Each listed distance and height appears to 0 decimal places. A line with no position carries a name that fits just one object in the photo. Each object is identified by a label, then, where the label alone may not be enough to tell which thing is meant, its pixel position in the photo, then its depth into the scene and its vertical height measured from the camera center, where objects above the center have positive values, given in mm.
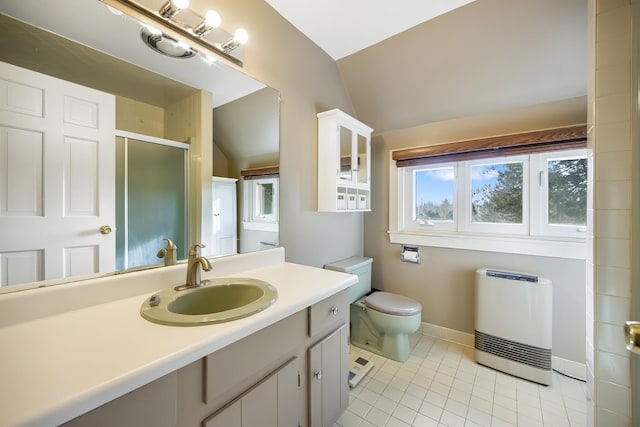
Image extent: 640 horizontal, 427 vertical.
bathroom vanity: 514 -346
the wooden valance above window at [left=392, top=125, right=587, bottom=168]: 1677 +502
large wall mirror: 803 +269
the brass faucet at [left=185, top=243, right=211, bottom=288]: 1068 -237
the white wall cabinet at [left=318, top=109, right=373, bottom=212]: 1860 +387
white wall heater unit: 1699 -772
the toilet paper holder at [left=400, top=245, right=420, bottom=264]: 2334 -375
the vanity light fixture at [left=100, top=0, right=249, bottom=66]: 1052 +832
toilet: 1891 -797
